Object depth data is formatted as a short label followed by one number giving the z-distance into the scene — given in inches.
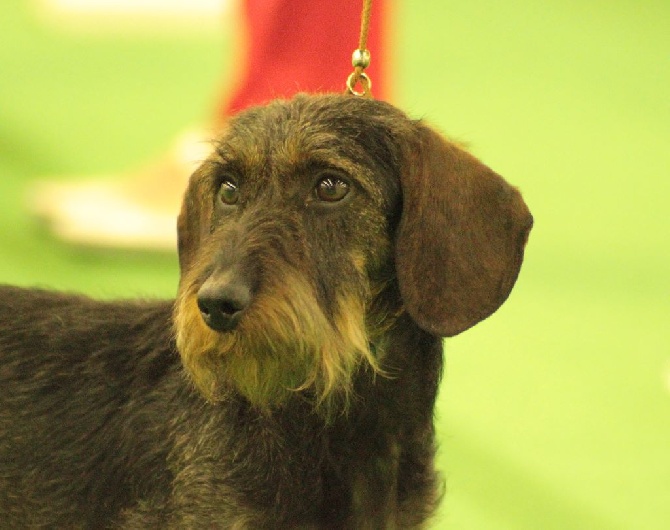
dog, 159.5
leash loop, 210.7
